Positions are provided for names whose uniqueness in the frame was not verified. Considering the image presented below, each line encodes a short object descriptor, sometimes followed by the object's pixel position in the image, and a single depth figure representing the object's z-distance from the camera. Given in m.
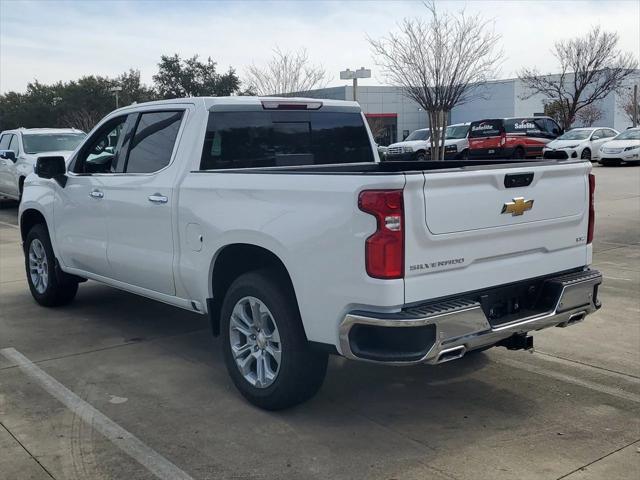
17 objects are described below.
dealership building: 57.88
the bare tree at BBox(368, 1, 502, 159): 25.88
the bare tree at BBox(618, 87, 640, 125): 55.91
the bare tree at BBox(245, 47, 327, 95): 36.91
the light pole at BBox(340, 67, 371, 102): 24.63
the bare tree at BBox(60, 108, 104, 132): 50.38
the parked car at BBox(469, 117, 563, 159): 28.59
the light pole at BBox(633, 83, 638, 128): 50.37
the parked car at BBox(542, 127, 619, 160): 27.98
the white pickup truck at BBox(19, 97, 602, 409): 3.79
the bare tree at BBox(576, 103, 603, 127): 55.25
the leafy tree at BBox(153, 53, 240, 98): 51.62
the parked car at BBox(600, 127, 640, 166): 26.53
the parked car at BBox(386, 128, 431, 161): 28.66
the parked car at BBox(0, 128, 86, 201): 15.20
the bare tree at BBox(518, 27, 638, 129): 44.53
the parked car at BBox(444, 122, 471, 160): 29.06
